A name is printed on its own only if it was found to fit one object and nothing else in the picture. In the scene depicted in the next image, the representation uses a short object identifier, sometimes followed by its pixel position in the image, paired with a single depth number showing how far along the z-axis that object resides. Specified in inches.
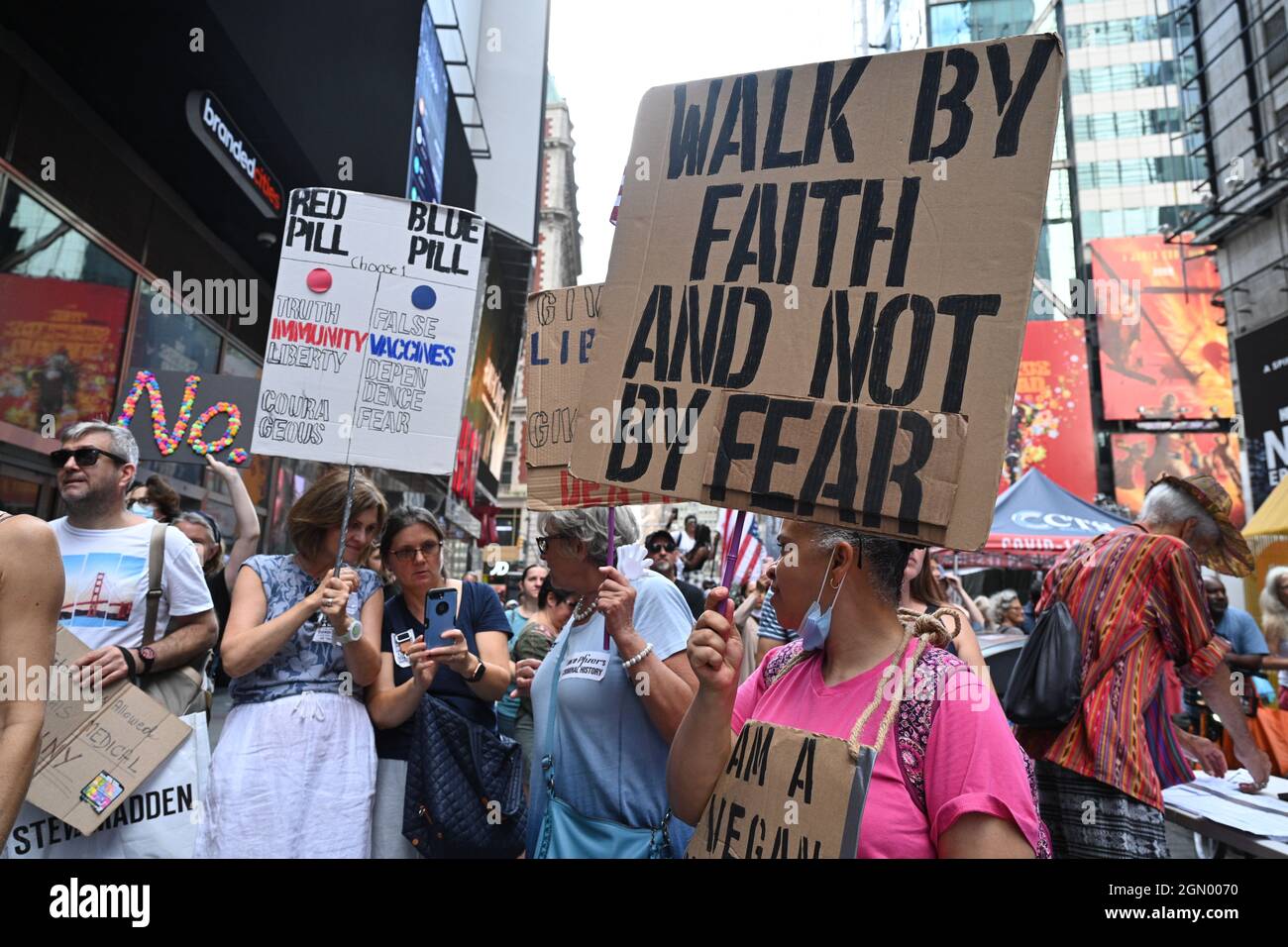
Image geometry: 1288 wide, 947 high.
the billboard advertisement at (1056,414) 1583.4
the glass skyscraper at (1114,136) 1775.3
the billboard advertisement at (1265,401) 476.4
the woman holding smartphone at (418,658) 130.3
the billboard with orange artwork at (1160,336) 1540.4
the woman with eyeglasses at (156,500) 184.5
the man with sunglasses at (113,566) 128.6
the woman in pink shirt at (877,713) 65.6
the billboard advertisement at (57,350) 251.9
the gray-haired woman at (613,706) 108.4
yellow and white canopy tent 337.6
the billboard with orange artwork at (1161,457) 1529.3
